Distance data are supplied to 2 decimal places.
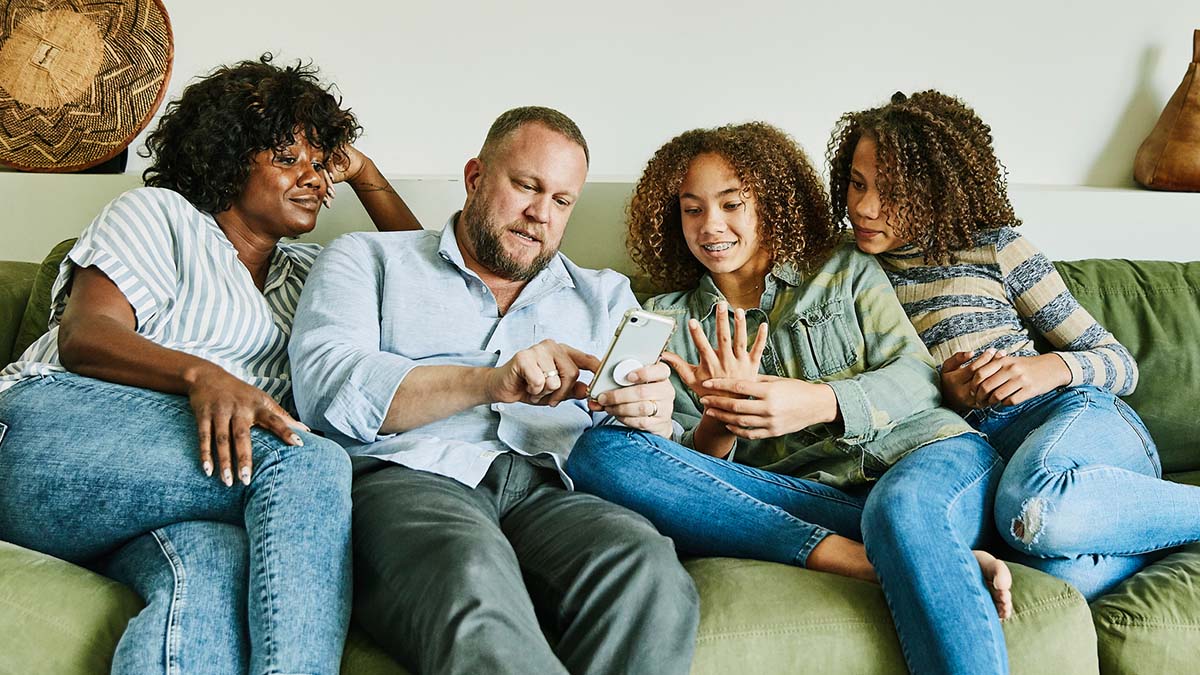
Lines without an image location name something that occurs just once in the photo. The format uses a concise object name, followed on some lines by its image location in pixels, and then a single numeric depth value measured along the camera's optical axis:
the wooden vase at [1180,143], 2.44
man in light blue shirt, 1.24
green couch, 1.25
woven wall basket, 2.22
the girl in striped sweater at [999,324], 1.53
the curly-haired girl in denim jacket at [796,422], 1.35
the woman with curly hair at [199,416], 1.24
